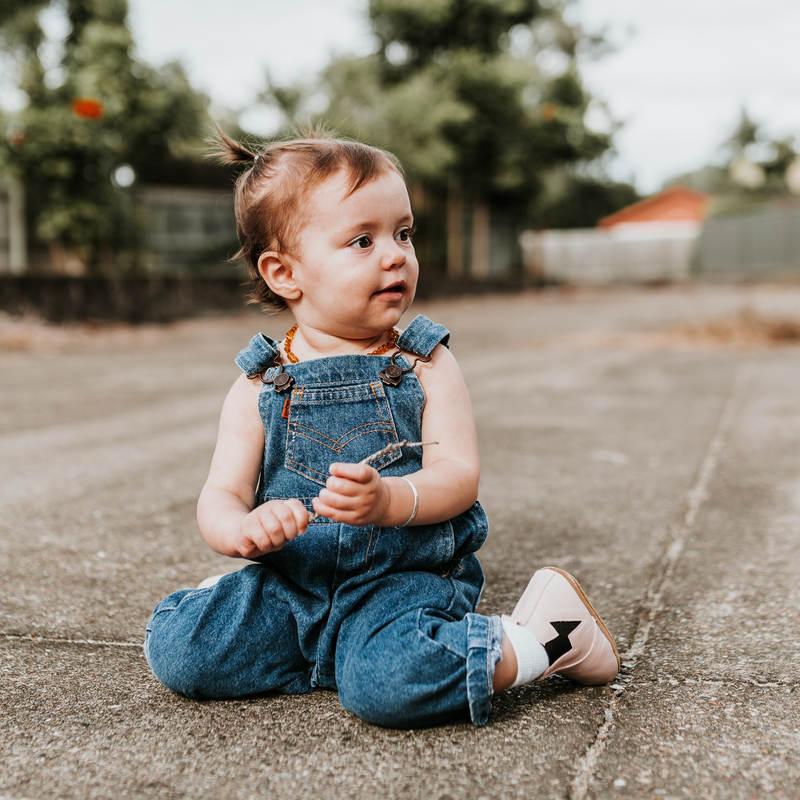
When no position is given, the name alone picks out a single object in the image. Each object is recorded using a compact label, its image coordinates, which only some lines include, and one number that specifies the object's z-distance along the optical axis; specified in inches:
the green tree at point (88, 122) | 357.7
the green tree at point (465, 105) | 563.5
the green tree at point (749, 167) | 1732.3
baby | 51.5
